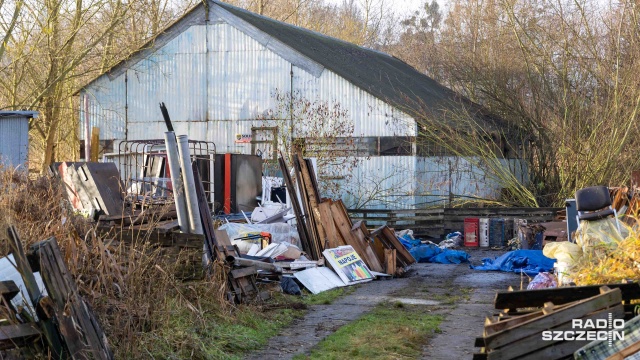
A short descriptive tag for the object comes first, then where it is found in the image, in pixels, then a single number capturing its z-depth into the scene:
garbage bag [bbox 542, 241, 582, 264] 9.18
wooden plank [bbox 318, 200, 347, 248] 14.42
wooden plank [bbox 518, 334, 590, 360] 5.74
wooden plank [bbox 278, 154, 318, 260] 14.52
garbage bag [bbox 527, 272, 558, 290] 10.29
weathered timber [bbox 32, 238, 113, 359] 6.48
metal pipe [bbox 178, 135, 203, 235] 10.49
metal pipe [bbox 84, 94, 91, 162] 23.28
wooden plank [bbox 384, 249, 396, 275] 14.64
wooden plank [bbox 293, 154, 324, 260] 14.38
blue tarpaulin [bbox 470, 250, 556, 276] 14.52
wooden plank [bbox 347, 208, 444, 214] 20.84
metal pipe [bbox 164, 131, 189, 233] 10.52
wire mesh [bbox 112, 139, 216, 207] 16.66
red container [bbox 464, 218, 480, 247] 20.02
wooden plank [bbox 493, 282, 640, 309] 6.17
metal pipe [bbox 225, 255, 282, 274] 10.73
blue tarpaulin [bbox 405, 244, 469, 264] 17.09
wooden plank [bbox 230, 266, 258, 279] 10.47
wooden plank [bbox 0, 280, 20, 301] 6.43
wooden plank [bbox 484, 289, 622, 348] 5.78
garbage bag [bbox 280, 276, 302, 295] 12.01
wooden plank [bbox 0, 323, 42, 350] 6.26
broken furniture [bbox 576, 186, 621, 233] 11.30
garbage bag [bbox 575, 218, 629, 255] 9.59
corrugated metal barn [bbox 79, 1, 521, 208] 22.66
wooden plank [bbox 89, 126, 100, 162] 24.11
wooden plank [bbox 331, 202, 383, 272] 14.69
